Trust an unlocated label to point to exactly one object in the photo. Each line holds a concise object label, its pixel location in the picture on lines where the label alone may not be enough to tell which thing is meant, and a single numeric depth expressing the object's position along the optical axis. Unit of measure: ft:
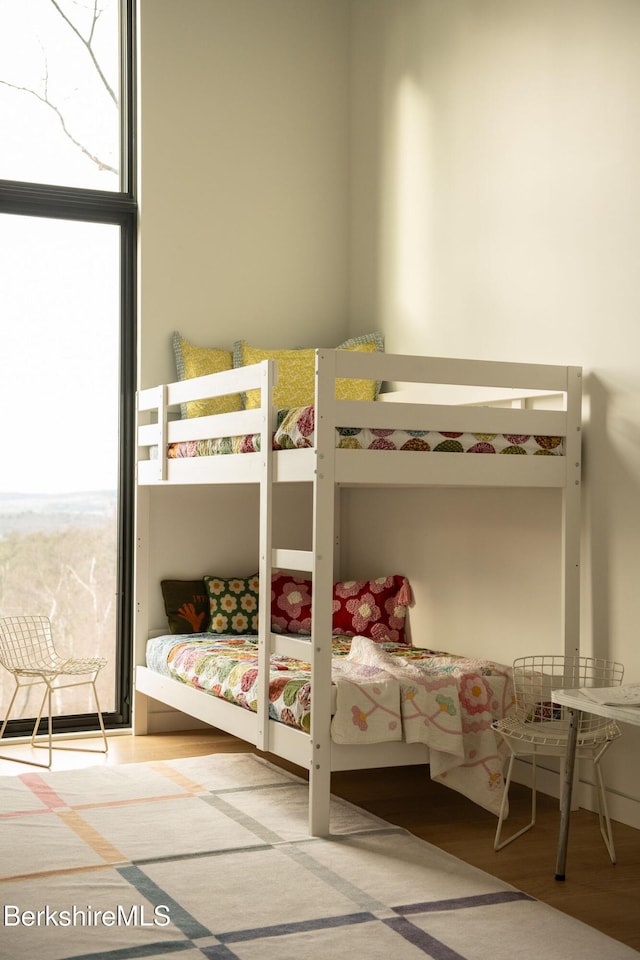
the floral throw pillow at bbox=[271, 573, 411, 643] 14.57
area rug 7.85
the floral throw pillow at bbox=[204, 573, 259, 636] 15.12
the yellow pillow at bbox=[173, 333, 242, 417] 15.10
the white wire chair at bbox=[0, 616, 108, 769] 13.71
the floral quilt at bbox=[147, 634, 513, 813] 10.43
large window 15.01
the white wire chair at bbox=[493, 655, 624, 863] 10.08
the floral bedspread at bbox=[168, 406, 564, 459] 10.39
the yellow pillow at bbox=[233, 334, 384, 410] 14.93
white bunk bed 10.27
